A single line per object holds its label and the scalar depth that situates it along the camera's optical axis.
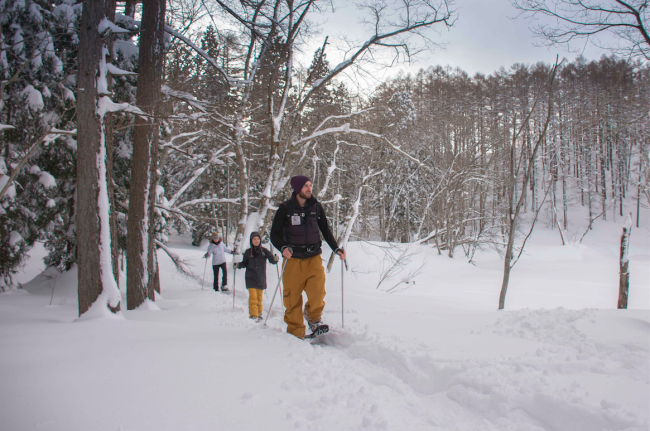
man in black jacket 4.59
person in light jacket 11.27
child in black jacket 6.58
